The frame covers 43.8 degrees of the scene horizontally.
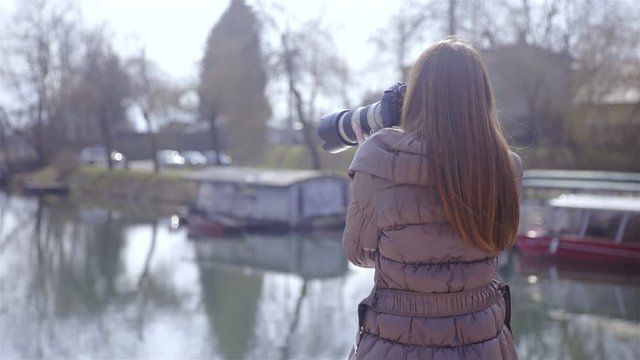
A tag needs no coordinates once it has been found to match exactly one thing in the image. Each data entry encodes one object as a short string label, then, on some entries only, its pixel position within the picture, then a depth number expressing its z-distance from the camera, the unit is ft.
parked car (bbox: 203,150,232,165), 114.32
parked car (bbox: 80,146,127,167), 124.08
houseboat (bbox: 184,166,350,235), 64.95
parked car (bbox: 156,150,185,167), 115.75
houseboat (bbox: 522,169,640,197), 52.15
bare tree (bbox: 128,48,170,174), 99.91
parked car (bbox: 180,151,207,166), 118.52
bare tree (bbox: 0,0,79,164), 111.86
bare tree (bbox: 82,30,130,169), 101.91
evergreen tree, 82.84
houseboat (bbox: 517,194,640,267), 44.98
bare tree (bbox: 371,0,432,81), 69.92
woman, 5.68
